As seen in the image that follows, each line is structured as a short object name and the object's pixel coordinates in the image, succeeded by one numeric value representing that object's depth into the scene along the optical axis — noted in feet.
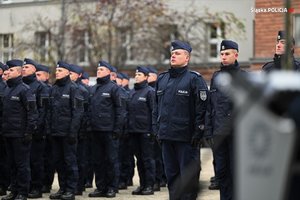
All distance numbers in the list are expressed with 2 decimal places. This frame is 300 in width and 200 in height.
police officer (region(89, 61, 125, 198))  40.40
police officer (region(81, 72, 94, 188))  44.32
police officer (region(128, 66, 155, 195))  42.93
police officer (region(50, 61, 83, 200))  38.63
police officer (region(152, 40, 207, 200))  29.63
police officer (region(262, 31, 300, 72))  31.50
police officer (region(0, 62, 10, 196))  40.63
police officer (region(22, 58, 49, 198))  40.06
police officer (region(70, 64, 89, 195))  41.63
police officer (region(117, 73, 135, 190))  46.01
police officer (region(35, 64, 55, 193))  41.60
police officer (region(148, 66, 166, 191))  45.27
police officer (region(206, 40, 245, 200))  29.68
